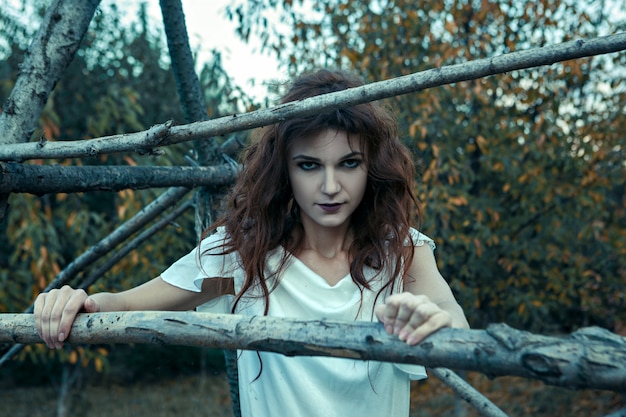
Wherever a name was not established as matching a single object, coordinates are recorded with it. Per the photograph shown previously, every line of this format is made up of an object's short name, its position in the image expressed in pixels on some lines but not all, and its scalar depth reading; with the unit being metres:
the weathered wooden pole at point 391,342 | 0.85
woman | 1.84
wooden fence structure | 0.87
